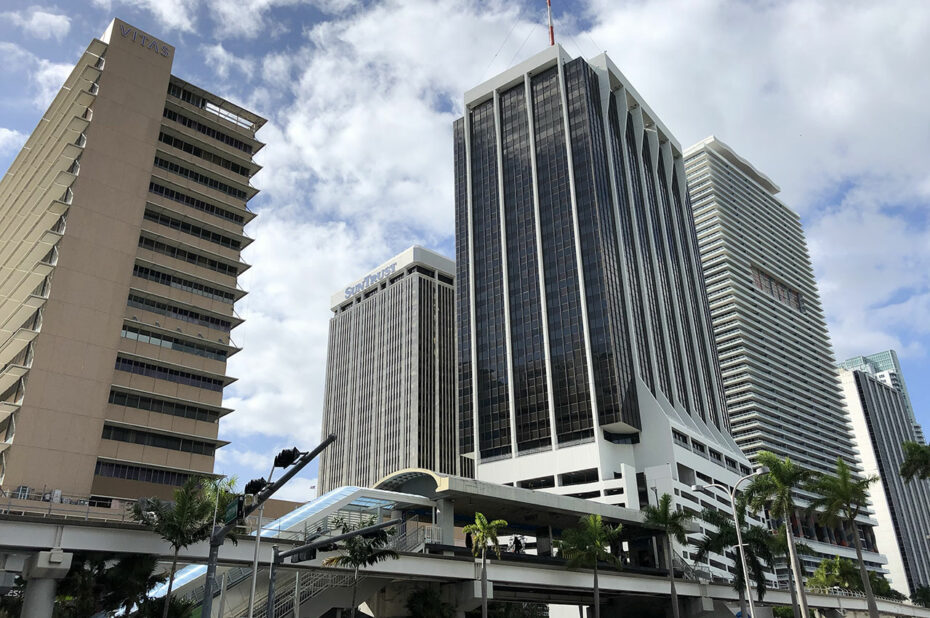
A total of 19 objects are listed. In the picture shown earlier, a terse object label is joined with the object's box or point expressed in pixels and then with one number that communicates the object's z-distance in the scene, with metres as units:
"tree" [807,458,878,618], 53.50
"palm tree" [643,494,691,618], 57.91
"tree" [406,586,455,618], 45.59
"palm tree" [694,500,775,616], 57.91
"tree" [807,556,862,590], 90.31
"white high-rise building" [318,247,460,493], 169.00
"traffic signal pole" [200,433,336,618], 20.34
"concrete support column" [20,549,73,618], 30.86
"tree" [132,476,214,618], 32.94
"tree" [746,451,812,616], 52.38
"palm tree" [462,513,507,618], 45.31
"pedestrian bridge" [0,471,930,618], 34.19
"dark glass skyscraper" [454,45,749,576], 113.50
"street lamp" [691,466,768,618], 44.14
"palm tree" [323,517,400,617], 38.19
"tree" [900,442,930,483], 52.22
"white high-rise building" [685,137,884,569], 182.00
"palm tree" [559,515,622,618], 50.91
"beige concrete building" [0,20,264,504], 66.31
